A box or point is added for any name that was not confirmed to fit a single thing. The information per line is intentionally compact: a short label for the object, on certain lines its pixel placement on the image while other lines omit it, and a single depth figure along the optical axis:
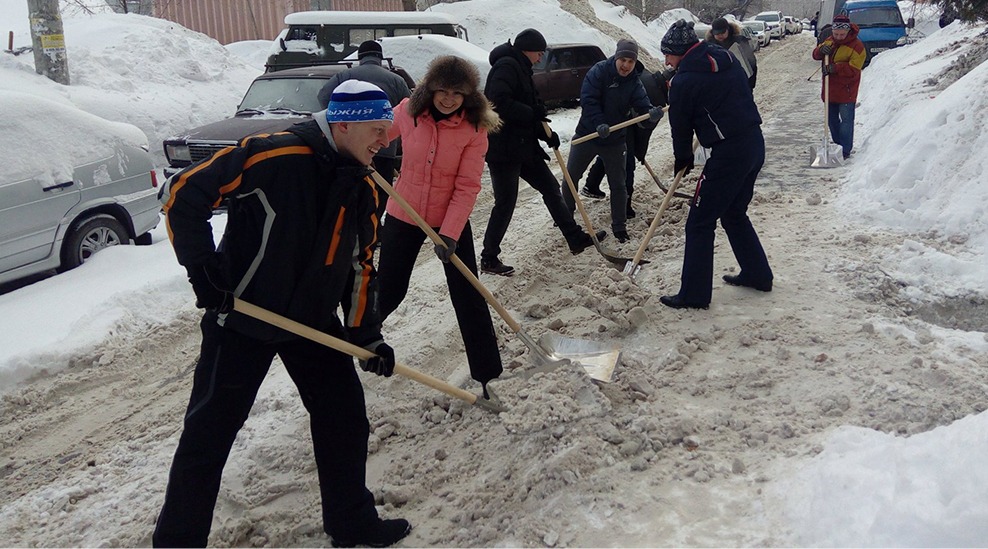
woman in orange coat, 9.32
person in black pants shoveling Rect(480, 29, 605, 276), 5.56
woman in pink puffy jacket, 4.00
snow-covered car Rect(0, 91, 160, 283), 5.72
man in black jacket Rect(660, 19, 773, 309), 4.81
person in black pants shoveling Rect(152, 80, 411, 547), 2.48
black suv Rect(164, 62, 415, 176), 8.70
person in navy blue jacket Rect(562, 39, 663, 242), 6.70
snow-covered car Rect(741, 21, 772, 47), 33.16
